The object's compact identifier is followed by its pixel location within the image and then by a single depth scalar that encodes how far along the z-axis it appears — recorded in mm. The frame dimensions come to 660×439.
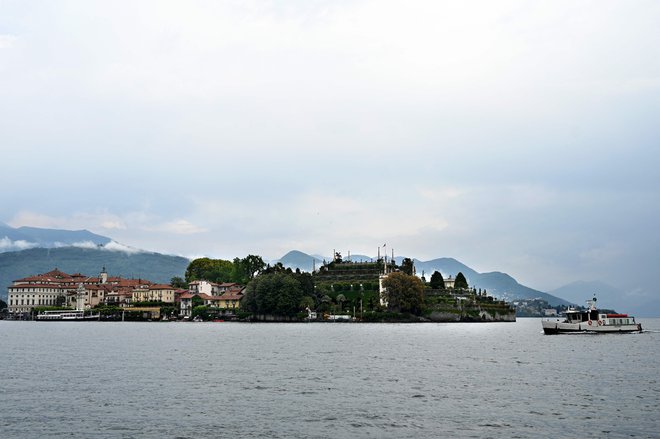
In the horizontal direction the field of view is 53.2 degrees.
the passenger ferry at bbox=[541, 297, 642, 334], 117312
